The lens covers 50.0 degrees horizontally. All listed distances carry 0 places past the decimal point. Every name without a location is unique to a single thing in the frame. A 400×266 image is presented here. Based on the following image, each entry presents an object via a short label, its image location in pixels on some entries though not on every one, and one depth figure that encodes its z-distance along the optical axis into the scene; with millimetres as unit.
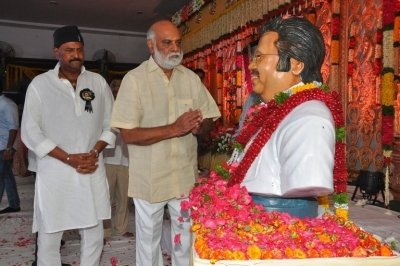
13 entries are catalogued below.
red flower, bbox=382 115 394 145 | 4938
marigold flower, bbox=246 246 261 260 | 1208
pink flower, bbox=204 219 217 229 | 1364
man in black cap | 2703
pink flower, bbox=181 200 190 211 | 1602
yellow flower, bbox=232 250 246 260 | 1200
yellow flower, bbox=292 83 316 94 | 1528
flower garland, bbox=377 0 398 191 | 4930
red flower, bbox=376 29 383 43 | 5207
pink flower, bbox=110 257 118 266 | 3657
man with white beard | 2621
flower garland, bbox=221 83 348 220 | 1492
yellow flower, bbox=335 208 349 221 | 1653
